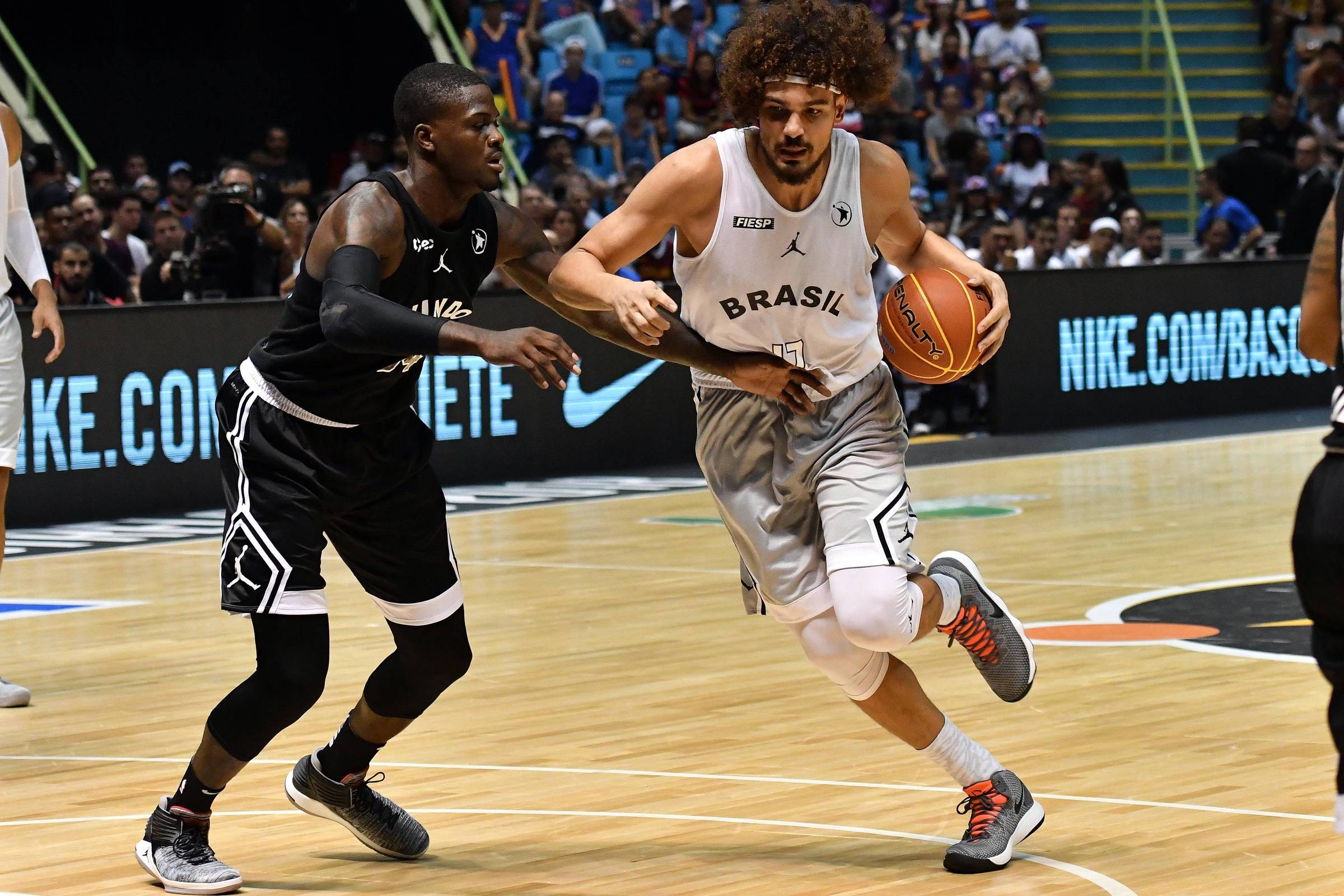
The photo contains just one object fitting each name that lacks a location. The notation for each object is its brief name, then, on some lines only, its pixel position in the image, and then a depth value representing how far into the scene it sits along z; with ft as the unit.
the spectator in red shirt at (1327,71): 68.49
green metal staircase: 71.97
